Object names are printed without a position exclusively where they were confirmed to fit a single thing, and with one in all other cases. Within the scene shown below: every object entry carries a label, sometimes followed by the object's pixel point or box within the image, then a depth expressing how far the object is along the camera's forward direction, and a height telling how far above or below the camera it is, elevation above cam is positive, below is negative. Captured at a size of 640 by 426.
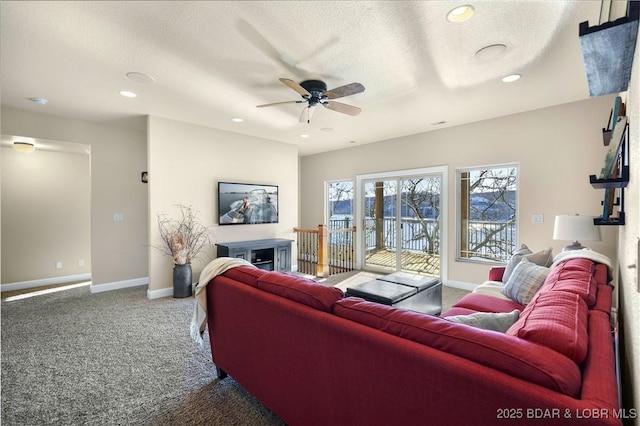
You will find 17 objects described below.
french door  5.12 -0.25
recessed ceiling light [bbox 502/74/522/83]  2.88 +1.31
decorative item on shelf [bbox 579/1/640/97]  1.05 +0.65
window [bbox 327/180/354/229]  6.51 +0.09
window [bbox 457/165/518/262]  4.30 -0.07
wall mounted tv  4.87 +0.09
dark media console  4.66 -0.74
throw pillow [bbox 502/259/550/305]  2.35 -0.61
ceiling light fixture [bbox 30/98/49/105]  3.50 +1.31
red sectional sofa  0.81 -0.51
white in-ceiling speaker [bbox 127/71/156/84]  2.84 +1.31
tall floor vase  4.17 -1.04
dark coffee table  2.62 -0.80
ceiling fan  2.65 +1.11
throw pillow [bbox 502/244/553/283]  2.83 -0.51
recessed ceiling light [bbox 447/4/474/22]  1.88 +1.29
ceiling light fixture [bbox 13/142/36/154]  4.23 +0.91
